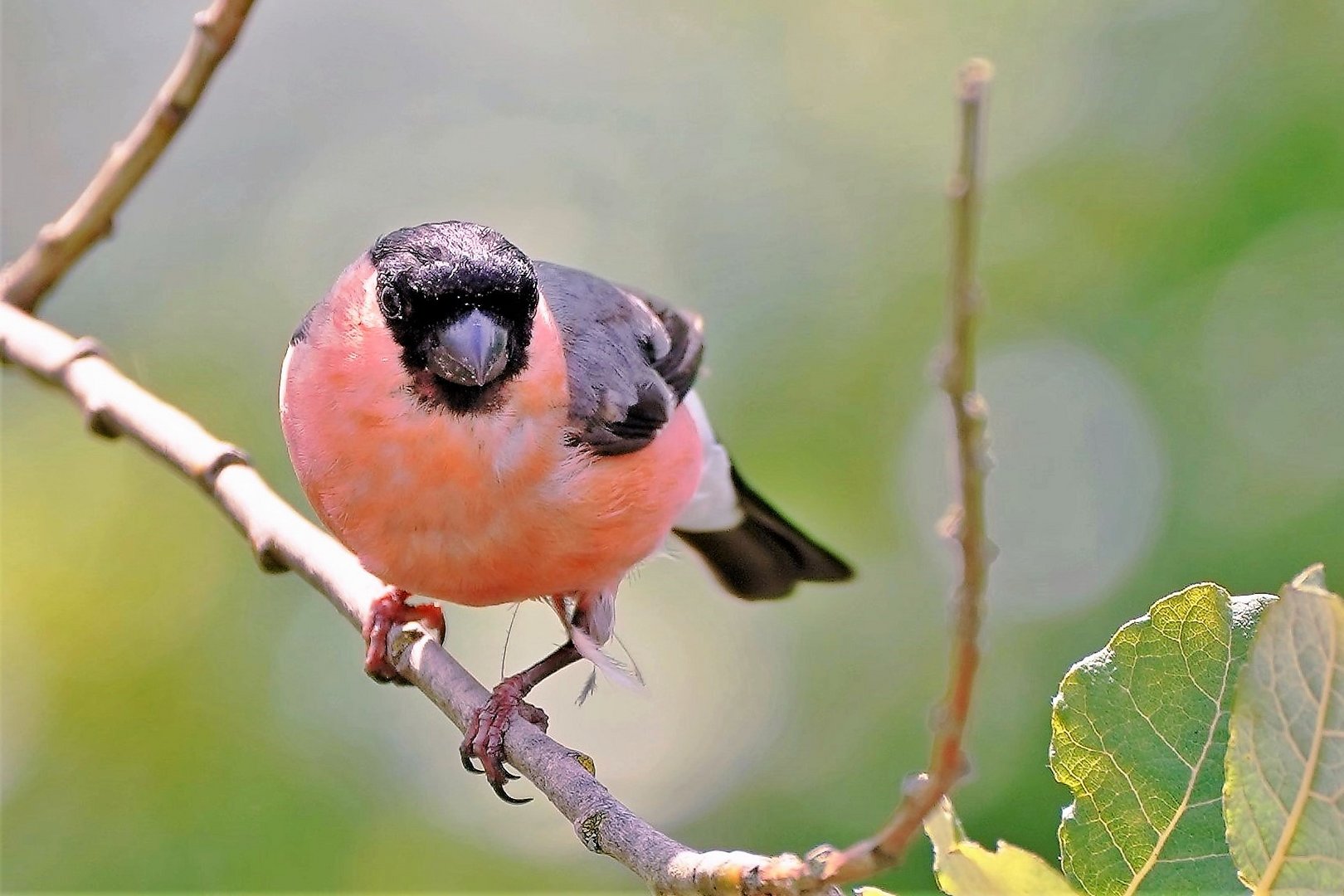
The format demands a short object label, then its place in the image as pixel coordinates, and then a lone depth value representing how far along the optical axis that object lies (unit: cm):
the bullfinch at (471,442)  305
